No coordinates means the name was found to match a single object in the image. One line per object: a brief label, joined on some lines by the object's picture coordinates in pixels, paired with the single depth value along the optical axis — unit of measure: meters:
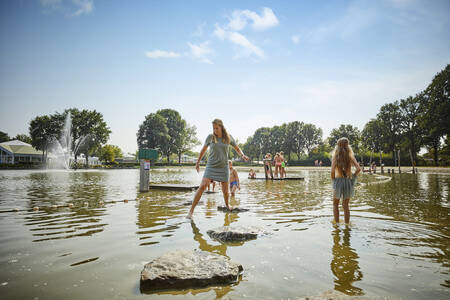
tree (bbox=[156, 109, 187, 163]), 75.06
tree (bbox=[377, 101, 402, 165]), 64.69
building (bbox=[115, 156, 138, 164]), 102.72
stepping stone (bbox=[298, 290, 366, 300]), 2.18
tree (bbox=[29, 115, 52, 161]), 57.69
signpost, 10.77
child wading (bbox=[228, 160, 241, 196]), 10.28
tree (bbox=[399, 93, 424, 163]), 59.38
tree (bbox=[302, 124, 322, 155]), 92.75
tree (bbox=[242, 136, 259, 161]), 103.75
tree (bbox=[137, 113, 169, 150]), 67.50
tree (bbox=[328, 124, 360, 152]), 85.38
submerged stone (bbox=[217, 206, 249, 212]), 6.66
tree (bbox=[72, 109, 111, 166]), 59.35
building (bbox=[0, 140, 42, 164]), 68.69
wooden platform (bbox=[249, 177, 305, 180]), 19.29
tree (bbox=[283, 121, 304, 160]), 92.38
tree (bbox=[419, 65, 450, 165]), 41.00
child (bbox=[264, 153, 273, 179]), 19.15
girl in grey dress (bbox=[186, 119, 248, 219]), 5.82
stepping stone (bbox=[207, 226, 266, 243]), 4.08
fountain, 58.72
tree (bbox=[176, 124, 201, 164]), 77.25
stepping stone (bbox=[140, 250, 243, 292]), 2.53
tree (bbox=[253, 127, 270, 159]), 100.00
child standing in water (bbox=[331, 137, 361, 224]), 5.24
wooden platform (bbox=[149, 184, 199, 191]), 12.20
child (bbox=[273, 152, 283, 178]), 19.73
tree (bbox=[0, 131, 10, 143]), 100.81
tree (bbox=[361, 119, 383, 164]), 67.62
